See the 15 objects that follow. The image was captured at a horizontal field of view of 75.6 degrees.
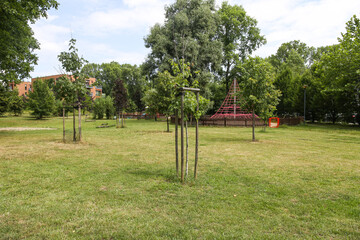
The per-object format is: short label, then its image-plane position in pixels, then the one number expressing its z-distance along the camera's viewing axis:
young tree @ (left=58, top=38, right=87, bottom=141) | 11.98
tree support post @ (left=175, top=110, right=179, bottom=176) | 5.70
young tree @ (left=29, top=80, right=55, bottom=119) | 38.16
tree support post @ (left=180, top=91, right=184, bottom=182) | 5.35
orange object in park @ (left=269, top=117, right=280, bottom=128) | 28.27
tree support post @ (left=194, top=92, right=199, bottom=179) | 5.65
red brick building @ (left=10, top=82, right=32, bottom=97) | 96.74
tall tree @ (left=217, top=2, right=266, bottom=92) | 42.09
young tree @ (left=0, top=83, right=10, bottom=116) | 28.23
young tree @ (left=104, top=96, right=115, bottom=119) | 50.00
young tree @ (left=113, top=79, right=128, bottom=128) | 35.47
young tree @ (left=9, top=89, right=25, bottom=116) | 44.22
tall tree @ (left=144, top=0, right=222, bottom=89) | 32.12
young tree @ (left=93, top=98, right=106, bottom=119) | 48.33
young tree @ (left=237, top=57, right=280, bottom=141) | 13.37
